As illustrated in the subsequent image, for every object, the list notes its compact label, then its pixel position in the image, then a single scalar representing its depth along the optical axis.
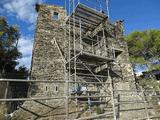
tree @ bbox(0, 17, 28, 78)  6.64
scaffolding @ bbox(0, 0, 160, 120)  5.45
